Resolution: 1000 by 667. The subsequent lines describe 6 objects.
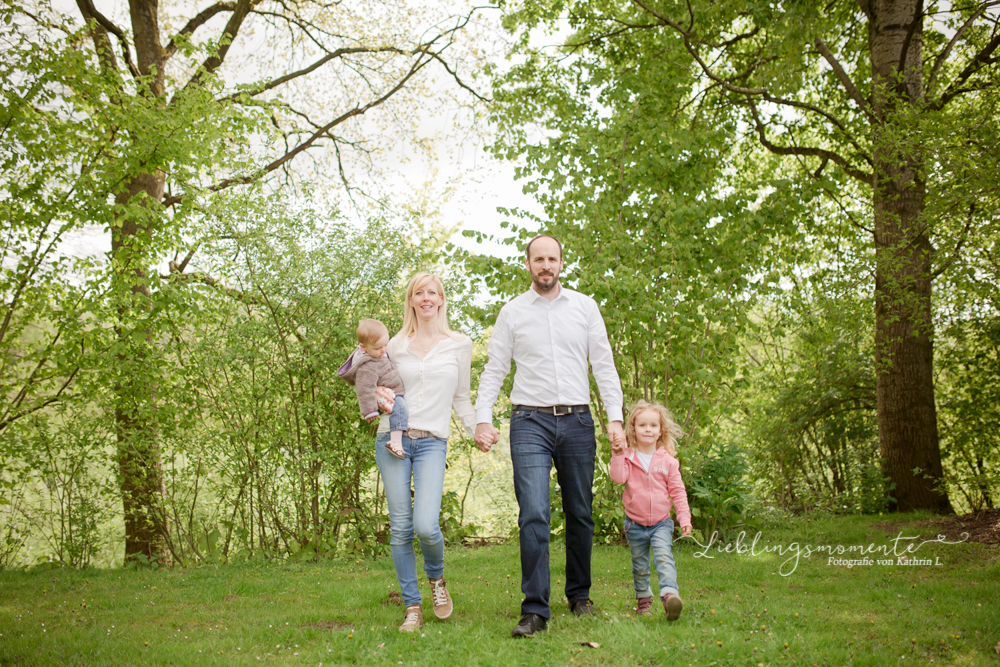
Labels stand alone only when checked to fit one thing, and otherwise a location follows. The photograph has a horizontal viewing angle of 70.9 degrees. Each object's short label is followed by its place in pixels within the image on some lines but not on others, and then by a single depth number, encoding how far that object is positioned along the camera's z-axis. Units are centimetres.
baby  373
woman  373
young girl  378
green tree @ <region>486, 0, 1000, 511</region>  540
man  360
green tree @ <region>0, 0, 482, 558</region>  551
